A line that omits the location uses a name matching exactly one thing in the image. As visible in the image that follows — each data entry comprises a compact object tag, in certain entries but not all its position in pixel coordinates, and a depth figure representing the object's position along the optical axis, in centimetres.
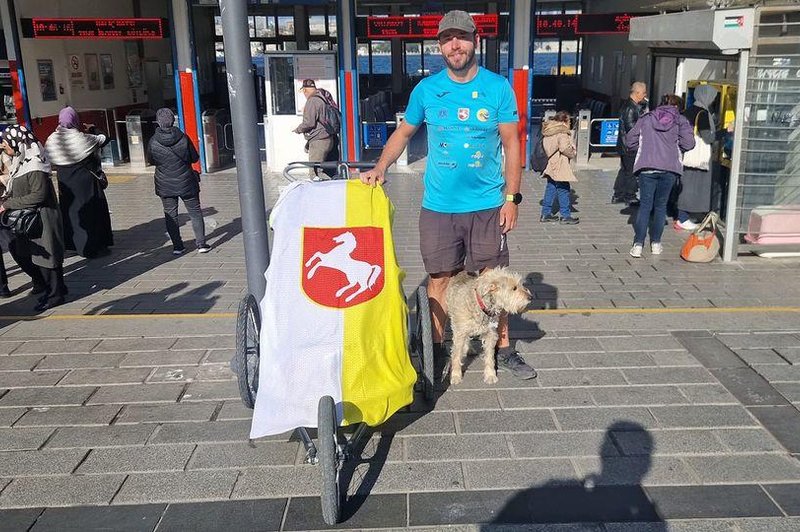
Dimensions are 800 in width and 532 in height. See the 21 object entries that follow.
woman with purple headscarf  775
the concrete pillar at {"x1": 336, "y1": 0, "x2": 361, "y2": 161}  1275
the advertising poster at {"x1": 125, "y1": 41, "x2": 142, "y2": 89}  1636
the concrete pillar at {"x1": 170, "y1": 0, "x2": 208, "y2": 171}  1258
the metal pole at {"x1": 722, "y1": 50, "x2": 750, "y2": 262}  708
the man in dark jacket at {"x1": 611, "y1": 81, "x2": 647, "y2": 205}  934
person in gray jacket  995
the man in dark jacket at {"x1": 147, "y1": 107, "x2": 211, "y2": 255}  784
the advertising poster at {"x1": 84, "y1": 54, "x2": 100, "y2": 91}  1502
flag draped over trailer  333
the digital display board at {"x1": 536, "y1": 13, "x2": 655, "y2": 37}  1242
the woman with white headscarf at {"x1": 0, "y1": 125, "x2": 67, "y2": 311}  608
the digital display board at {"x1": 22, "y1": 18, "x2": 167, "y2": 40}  1254
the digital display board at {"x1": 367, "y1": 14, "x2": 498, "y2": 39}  1256
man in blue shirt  407
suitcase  718
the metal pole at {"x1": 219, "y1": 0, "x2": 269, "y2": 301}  400
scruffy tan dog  405
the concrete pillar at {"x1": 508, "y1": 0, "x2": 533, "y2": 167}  1246
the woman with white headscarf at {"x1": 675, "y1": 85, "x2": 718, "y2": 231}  834
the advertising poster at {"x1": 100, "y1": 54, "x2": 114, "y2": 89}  1546
